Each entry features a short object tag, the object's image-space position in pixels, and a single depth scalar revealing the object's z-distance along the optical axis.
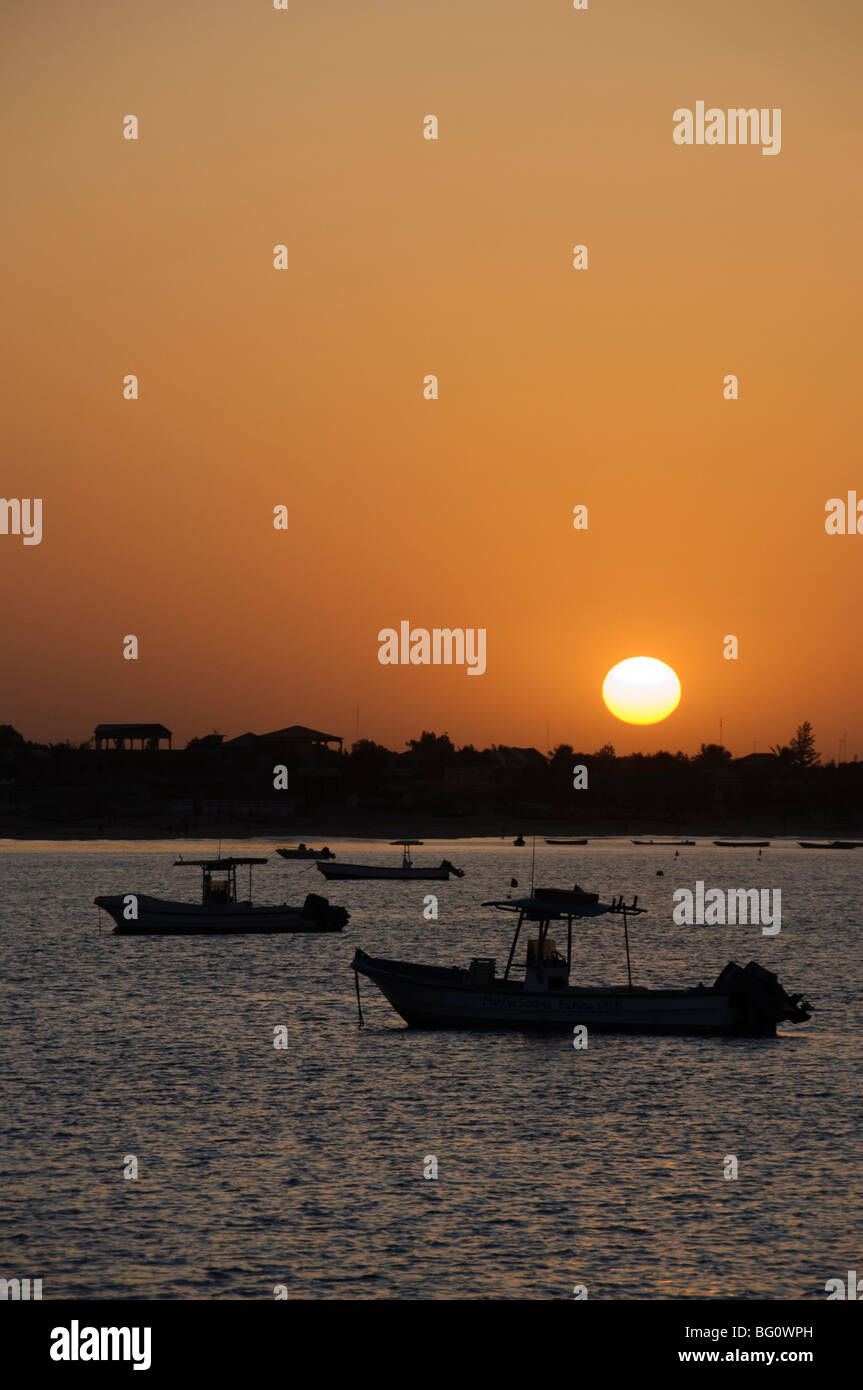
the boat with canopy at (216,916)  109.69
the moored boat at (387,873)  196.76
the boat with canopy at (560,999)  61.09
